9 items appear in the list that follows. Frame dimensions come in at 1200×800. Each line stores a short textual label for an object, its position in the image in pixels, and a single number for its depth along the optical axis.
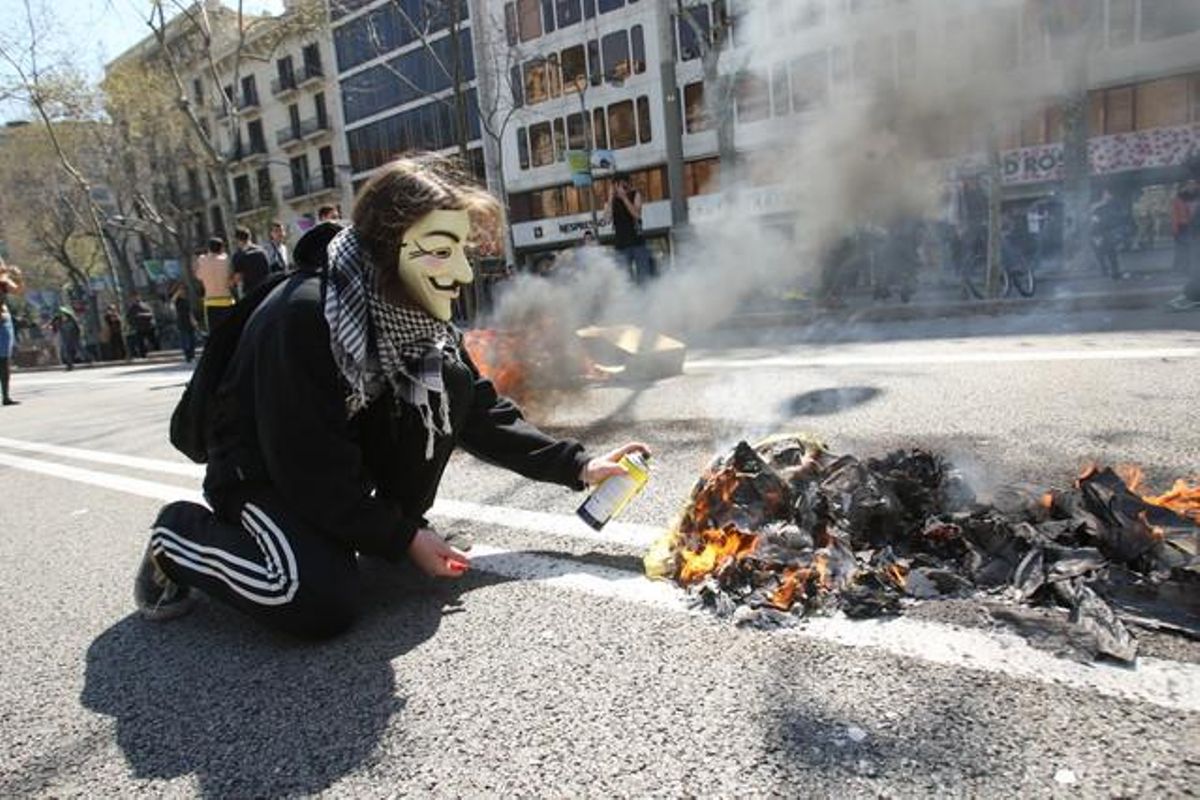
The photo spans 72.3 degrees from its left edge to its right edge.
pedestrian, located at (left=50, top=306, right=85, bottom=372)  20.62
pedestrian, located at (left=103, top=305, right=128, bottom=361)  22.31
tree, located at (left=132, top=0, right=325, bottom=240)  18.62
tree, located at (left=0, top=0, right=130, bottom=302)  23.25
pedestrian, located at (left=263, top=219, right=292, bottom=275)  10.80
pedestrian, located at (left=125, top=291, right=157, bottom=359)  20.72
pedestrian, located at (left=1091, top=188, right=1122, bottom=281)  11.42
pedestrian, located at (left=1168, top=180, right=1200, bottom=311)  9.61
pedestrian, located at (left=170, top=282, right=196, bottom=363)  15.37
